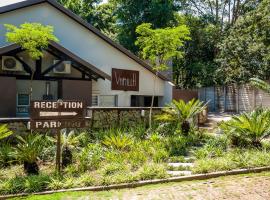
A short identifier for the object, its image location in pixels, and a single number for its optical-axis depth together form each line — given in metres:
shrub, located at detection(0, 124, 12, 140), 10.09
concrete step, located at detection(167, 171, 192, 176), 9.16
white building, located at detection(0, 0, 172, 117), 16.95
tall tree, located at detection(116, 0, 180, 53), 33.12
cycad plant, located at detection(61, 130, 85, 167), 10.13
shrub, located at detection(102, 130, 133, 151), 11.59
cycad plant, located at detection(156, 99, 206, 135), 14.30
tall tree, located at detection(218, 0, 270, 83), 29.00
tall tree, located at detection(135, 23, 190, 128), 15.47
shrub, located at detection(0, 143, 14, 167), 10.02
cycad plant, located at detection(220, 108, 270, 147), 11.86
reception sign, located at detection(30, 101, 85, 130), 9.20
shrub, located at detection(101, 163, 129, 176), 9.23
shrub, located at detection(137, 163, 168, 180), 8.90
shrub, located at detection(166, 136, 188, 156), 11.67
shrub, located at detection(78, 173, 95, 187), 8.49
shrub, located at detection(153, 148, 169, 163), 10.57
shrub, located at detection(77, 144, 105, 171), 9.83
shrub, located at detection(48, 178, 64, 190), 8.28
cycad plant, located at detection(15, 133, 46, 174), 9.54
